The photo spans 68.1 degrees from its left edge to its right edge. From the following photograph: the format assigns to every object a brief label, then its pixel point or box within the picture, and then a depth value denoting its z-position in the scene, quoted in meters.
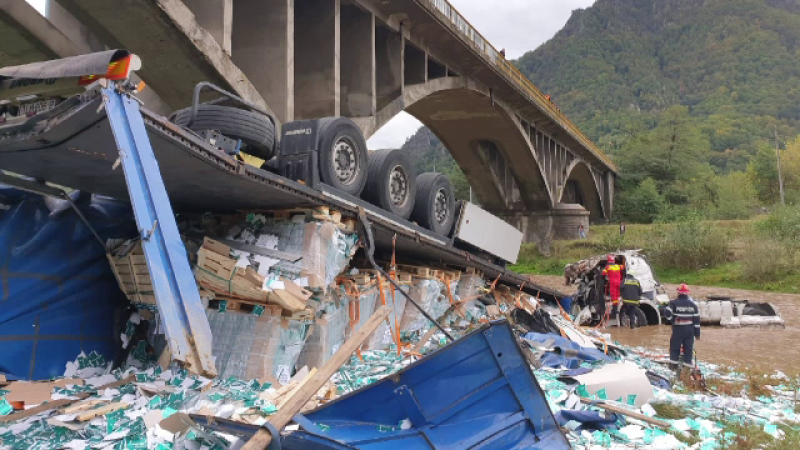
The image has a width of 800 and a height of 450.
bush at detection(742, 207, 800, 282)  21.12
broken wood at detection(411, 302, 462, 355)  6.43
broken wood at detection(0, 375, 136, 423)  3.74
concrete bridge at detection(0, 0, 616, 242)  8.75
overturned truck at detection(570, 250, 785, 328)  12.74
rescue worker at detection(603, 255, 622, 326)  12.40
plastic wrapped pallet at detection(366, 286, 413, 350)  6.45
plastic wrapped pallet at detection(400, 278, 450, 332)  7.28
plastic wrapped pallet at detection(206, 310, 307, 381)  4.87
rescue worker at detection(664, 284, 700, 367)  7.50
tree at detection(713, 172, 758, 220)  38.75
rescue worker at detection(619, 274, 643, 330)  12.28
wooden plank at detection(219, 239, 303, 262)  5.07
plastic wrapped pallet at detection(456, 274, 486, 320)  8.52
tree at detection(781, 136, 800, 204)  48.59
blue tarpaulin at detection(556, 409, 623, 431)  4.69
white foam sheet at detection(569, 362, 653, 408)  5.40
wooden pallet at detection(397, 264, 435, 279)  7.50
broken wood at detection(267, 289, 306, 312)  4.82
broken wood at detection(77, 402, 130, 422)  3.69
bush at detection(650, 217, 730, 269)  24.16
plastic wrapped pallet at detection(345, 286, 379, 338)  6.09
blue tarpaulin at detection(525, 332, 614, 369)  6.63
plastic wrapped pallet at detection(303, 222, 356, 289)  5.07
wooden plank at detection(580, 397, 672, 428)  4.72
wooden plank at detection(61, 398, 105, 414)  3.84
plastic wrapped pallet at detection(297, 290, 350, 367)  5.34
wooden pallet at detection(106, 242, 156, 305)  5.07
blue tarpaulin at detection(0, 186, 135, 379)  4.77
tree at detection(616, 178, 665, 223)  44.41
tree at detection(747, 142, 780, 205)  49.69
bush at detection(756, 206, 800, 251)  23.80
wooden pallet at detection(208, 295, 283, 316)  4.97
